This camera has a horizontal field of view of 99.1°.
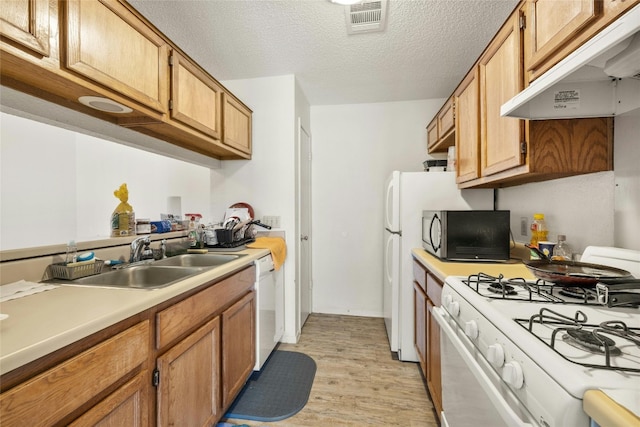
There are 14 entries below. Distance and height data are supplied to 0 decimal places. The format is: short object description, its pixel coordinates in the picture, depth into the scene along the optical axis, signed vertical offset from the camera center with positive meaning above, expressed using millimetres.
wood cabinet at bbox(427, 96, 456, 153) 2225 +754
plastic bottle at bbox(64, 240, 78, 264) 1210 -176
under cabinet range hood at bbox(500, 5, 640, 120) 744 +426
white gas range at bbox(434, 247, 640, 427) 471 -289
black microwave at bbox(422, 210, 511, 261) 1632 -143
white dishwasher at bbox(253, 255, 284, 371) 1877 -731
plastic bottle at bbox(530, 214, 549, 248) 1577 -106
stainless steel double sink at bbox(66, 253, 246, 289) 1234 -302
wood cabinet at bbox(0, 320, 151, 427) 586 -438
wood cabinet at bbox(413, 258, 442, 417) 1447 -708
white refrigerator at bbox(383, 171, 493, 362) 2113 +35
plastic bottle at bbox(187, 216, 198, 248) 1997 -174
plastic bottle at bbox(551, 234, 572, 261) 1354 -194
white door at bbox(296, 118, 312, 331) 2635 -130
